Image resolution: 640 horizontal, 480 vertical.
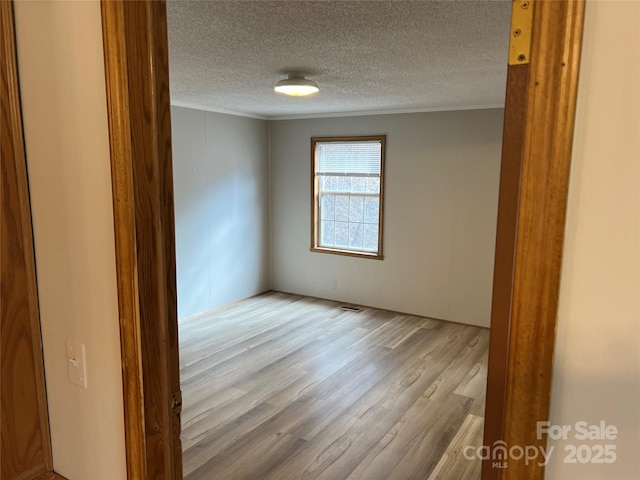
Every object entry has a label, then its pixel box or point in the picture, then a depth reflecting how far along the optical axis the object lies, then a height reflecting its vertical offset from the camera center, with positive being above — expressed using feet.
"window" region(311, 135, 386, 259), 18.86 -0.76
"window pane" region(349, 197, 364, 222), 19.43 -1.34
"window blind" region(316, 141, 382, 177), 18.76 +0.76
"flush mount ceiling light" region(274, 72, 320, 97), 10.71 +2.09
